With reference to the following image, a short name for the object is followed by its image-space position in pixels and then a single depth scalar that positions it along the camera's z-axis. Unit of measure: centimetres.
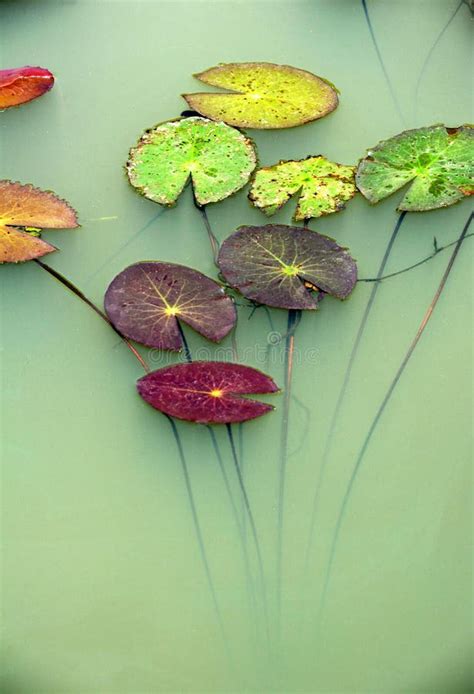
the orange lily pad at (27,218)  195
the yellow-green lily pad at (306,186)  197
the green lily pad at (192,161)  198
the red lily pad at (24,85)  203
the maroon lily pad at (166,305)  192
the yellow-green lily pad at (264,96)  202
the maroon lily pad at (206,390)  189
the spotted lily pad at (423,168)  198
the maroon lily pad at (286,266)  193
